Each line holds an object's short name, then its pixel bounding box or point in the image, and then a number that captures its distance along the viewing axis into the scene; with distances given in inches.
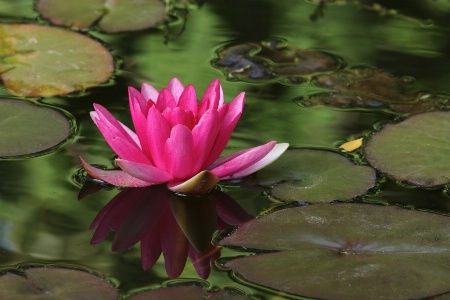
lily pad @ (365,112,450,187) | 169.6
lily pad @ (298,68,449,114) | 201.9
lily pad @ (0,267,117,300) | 129.2
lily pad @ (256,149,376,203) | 161.9
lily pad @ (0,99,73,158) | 174.2
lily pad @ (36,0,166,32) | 239.5
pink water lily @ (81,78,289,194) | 154.6
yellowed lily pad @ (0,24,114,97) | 204.1
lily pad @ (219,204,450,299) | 134.8
